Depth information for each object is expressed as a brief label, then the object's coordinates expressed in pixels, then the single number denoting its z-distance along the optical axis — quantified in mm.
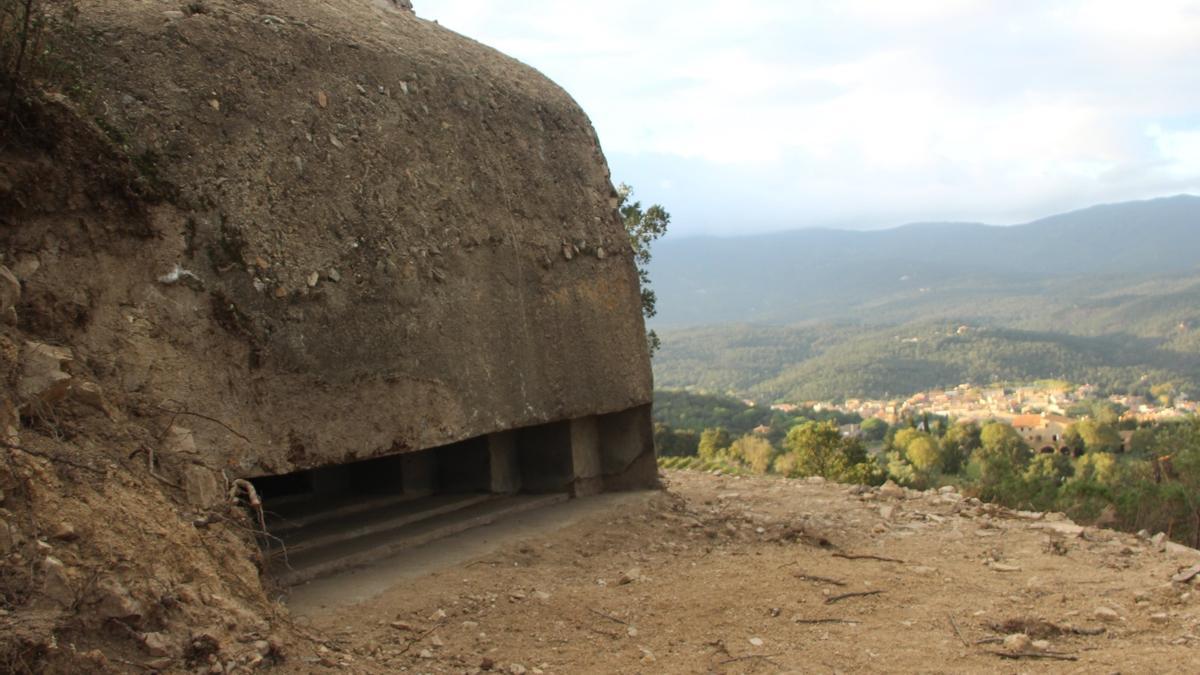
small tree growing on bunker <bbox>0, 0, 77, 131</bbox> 5242
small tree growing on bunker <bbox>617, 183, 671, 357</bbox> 14383
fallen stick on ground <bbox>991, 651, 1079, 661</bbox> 5690
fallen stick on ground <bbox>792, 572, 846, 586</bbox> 6918
